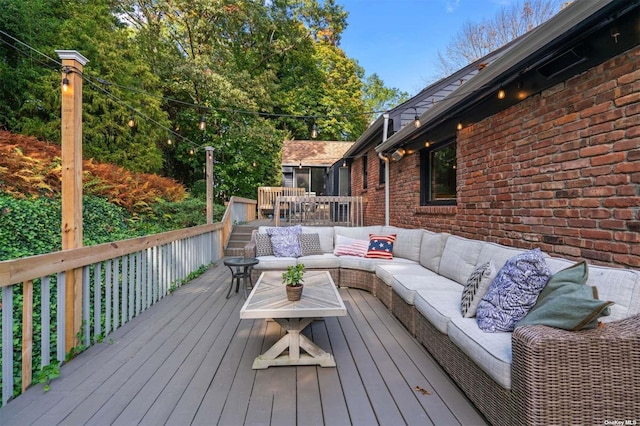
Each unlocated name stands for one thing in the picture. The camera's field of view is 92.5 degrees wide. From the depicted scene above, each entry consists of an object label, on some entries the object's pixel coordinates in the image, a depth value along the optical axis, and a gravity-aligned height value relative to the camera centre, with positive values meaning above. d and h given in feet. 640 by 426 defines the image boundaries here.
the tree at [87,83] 21.09 +10.34
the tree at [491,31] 36.50 +23.72
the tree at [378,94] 81.61 +31.85
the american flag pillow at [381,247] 15.60 -1.76
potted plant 8.38 -1.95
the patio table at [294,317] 7.61 -2.65
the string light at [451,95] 8.39 +3.92
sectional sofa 4.64 -2.52
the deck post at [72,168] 8.32 +1.25
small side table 13.71 -2.29
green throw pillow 4.72 -1.50
